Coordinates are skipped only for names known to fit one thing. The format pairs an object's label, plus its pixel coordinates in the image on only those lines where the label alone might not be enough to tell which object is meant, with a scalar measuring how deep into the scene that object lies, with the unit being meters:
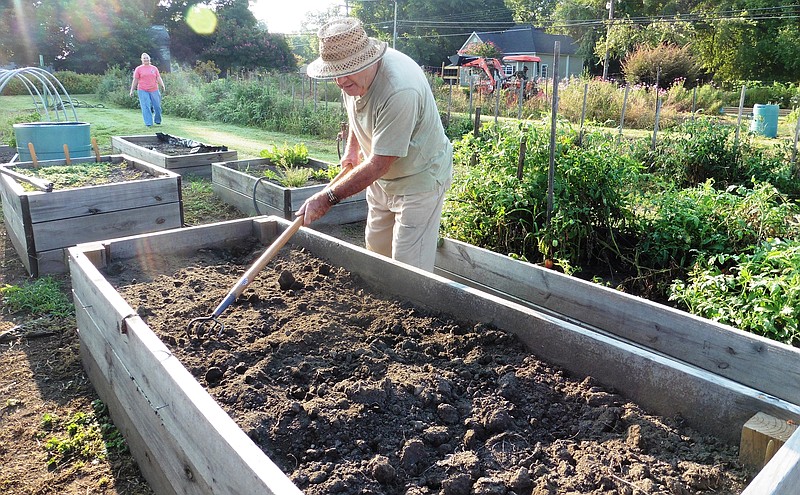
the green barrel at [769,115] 13.55
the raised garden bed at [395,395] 1.94
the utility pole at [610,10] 37.44
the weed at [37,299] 4.38
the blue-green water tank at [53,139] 7.02
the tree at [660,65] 24.42
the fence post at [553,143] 3.95
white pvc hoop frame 7.00
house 48.84
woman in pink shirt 13.89
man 3.21
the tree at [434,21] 53.69
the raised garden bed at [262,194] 6.10
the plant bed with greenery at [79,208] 4.93
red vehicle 20.91
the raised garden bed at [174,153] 8.16
